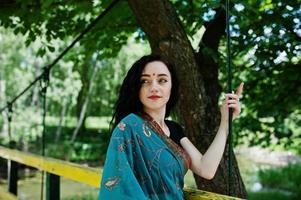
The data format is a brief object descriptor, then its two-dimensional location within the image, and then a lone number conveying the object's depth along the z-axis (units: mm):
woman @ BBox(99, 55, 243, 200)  1350
